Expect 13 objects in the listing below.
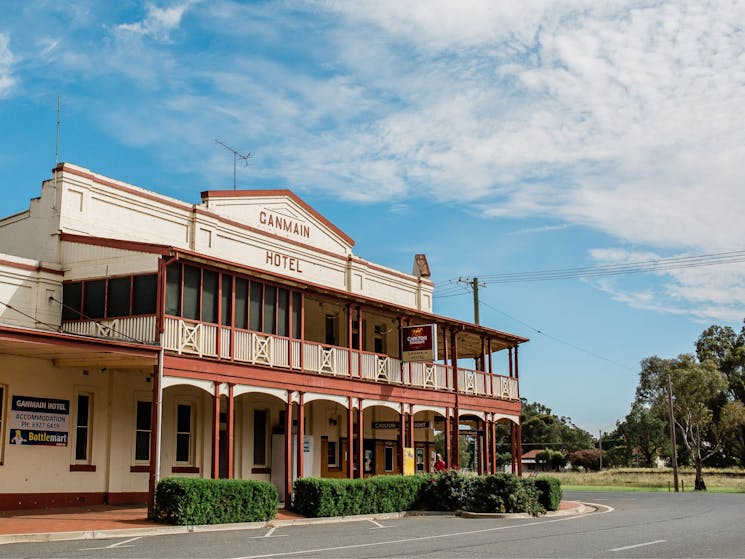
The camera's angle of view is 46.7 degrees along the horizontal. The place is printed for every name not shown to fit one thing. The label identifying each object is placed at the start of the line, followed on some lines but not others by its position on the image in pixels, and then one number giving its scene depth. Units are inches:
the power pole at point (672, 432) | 2074.3
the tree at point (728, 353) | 3120.1
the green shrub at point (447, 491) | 983.6
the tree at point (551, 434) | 4047.7
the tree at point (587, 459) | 3636.8
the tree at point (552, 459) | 3595.0
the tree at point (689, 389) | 2459.4
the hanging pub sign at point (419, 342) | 1151.0
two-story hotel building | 813.2
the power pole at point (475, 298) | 1951.5
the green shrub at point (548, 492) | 1007.6
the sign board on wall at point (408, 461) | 1096.8
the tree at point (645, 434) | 3405.5
